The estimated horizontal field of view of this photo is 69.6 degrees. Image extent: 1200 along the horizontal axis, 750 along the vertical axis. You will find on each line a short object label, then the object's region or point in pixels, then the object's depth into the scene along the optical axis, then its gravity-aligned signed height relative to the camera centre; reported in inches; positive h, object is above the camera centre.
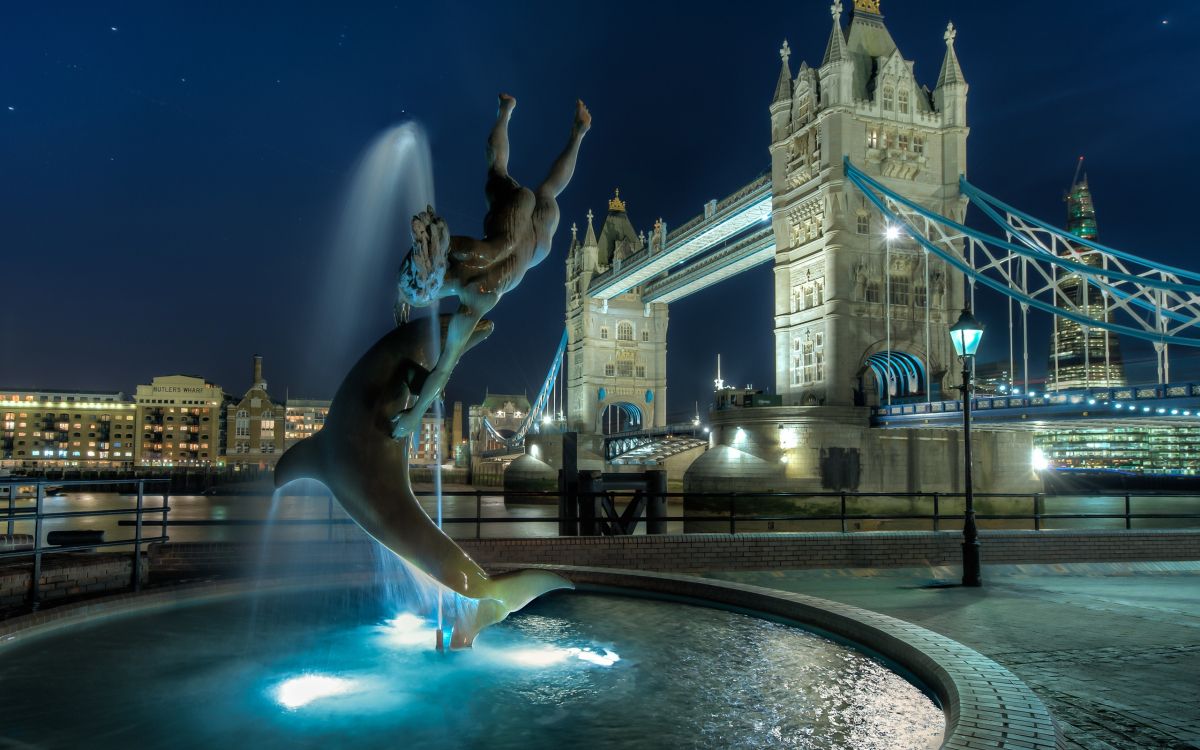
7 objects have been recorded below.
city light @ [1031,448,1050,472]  1865.8 -41.6
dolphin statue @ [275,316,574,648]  237.8 -9.2
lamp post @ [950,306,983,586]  367.2 +9.9
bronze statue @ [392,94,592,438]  225.1 +50.8
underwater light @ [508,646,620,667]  235.6 -60.7
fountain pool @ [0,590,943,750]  177.5 -60.4
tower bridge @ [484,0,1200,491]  1530.5 +301.4
